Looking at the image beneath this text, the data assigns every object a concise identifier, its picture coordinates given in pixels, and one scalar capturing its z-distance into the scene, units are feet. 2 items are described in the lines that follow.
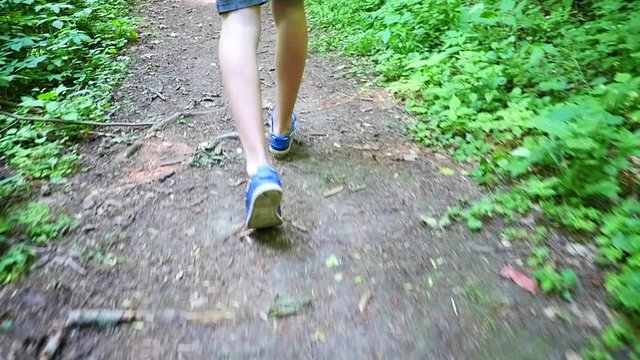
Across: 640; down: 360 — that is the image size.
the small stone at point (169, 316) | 4.40
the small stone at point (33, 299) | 4.43
